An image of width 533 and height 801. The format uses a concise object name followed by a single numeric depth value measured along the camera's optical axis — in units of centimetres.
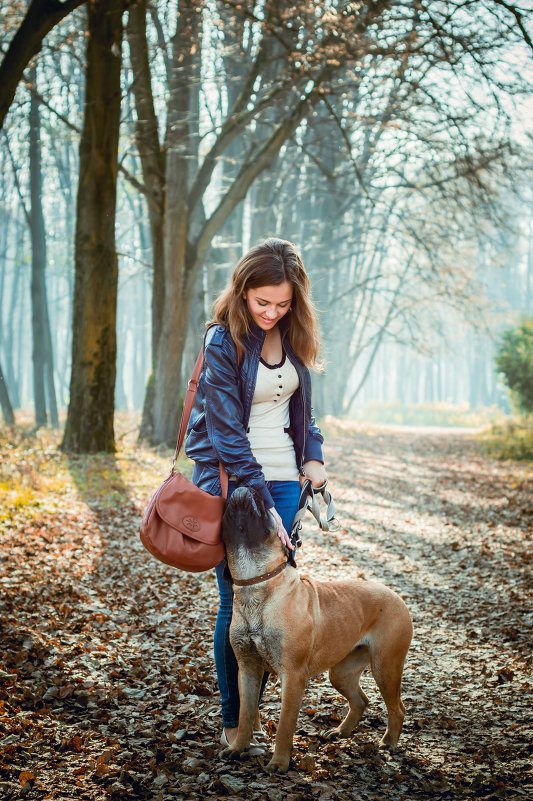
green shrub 2088
